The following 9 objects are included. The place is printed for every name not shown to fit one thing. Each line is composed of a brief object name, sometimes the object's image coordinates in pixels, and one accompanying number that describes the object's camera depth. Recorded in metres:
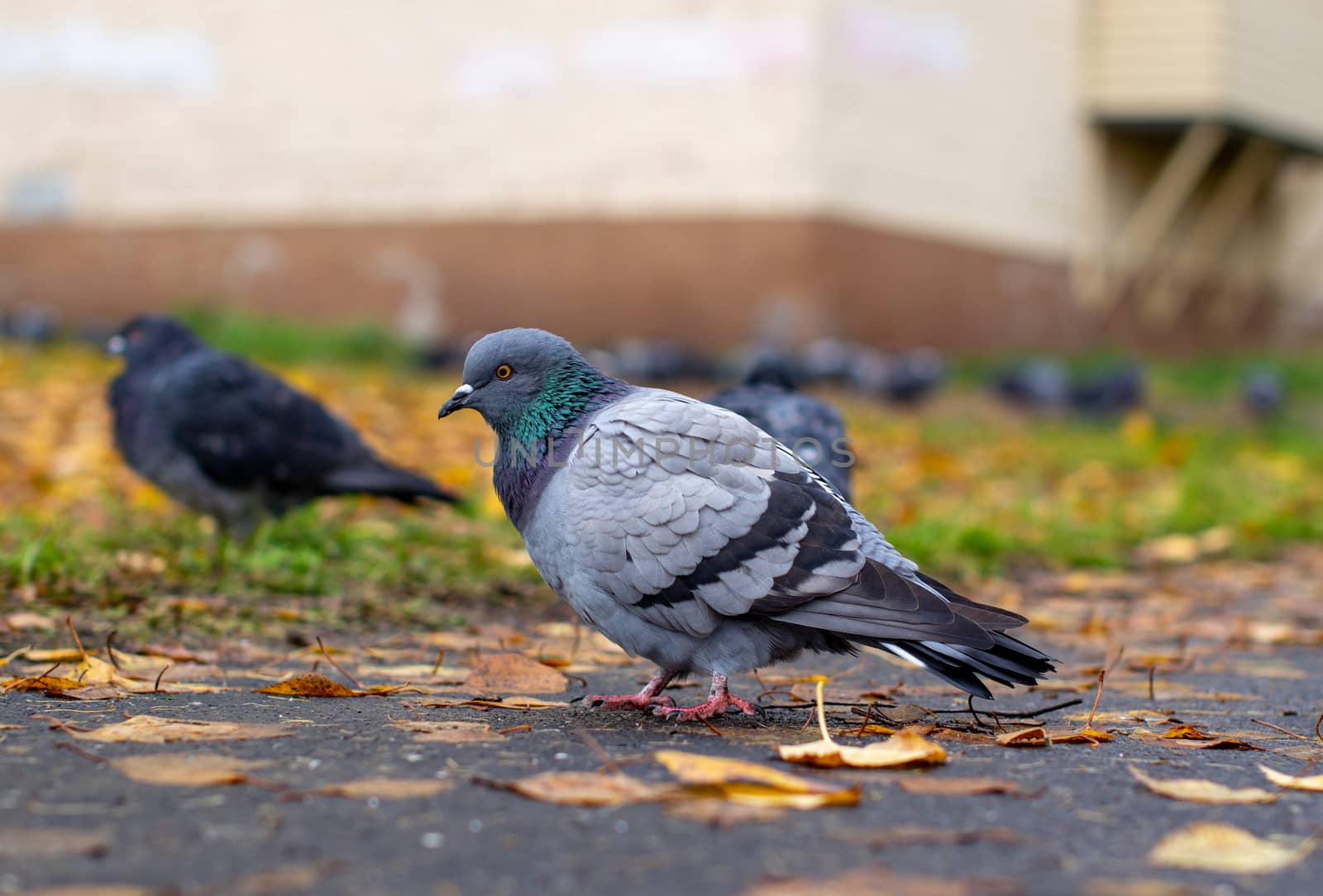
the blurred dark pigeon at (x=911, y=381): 11.48
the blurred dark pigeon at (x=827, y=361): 11.60
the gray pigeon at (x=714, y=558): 2.77
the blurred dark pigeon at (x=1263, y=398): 12.04
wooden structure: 15.24
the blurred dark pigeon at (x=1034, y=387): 11.95
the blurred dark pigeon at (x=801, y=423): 3.99
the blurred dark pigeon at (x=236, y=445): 5.02
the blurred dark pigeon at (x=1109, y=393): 11.87
